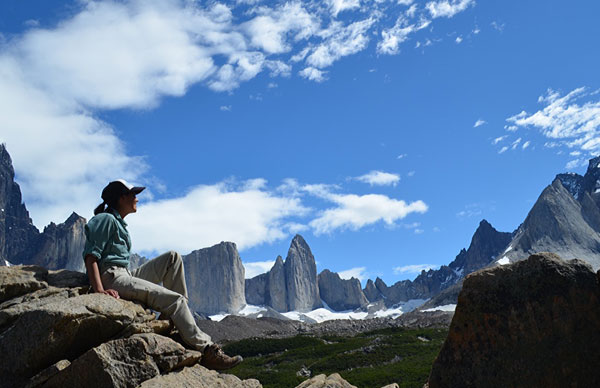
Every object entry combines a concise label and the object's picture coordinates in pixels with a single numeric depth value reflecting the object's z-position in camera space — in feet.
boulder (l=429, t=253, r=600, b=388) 23.31
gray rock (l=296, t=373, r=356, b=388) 37.63
